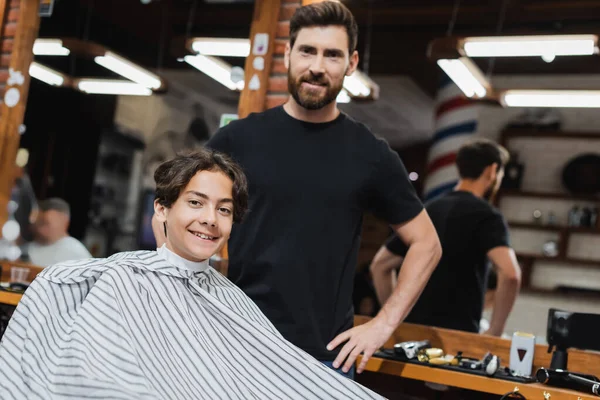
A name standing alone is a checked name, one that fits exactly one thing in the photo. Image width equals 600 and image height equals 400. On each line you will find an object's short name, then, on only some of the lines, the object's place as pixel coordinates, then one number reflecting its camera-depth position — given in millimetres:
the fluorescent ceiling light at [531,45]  3834
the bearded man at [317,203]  2035
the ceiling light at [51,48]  4434
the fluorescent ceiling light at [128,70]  5070
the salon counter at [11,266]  3719
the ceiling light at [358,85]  4950
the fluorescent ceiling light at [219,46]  4372
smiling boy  1716
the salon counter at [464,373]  2287
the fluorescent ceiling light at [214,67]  4836
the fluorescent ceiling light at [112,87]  5273
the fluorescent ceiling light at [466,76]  4523
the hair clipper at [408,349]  2562
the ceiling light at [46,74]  4328
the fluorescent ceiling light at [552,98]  4859
